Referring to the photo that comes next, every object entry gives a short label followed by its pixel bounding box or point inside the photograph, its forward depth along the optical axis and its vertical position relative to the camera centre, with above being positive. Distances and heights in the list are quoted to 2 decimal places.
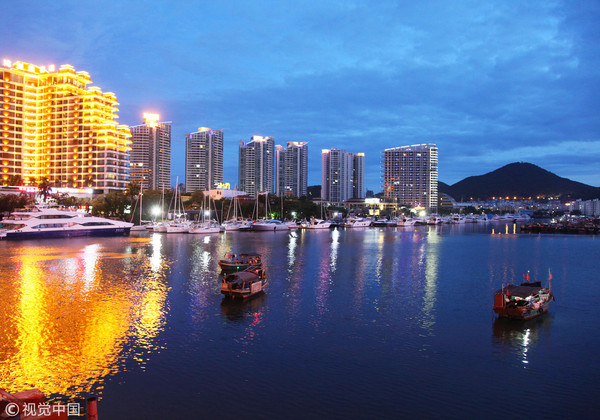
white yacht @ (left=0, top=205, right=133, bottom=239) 81.88 -2.91
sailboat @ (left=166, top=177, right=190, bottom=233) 103.31 -3.69
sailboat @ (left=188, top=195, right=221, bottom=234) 104.25 -4.05
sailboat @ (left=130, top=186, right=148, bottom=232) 106.12 -4.36
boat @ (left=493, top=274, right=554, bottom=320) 24.44 -5.22
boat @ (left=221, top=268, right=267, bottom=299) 29.16 -5.10
